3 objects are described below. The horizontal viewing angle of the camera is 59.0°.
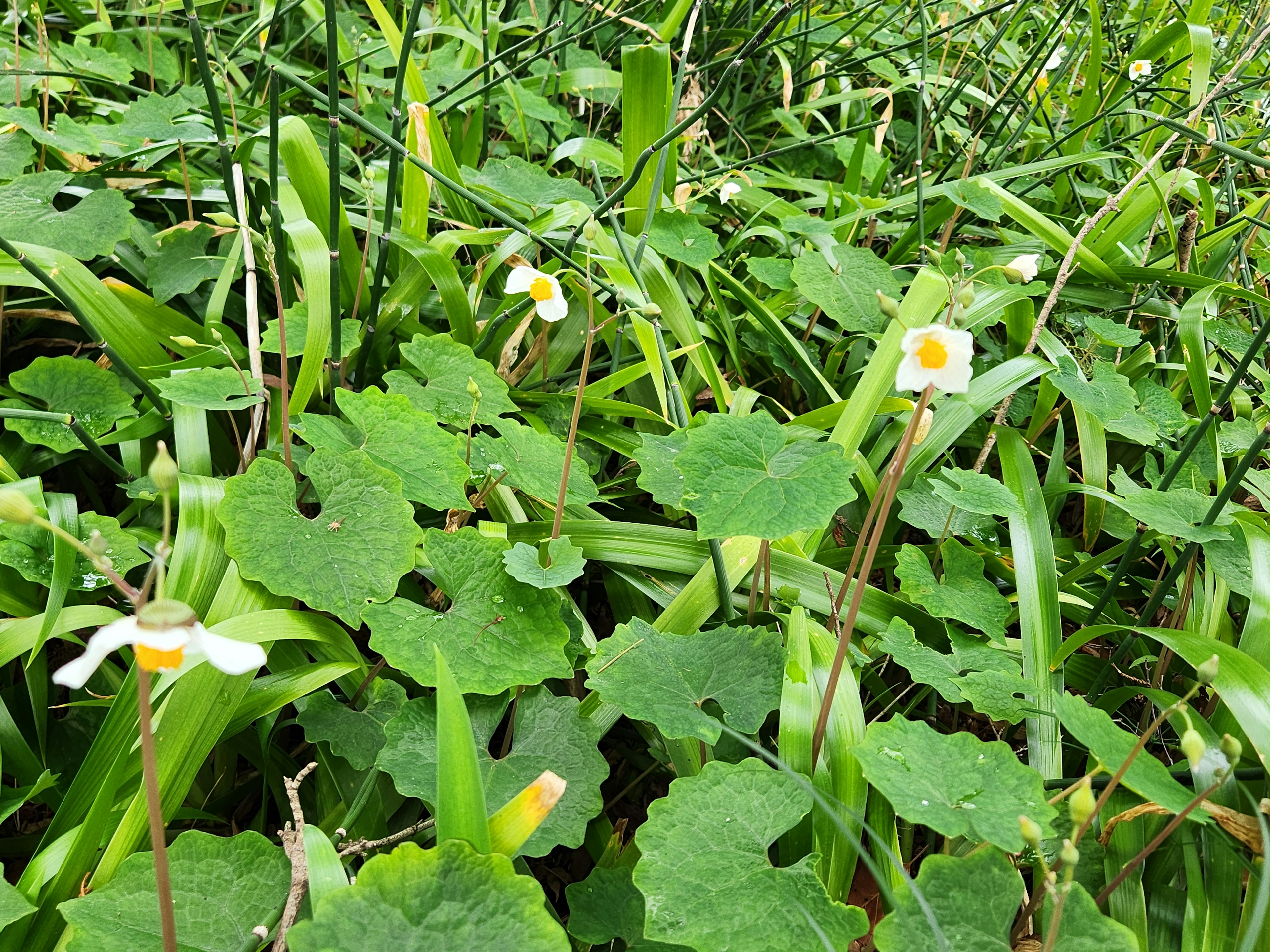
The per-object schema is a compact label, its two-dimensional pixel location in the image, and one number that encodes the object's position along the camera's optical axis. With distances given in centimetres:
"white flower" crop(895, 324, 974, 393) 44
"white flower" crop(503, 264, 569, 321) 57
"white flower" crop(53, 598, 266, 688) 34
